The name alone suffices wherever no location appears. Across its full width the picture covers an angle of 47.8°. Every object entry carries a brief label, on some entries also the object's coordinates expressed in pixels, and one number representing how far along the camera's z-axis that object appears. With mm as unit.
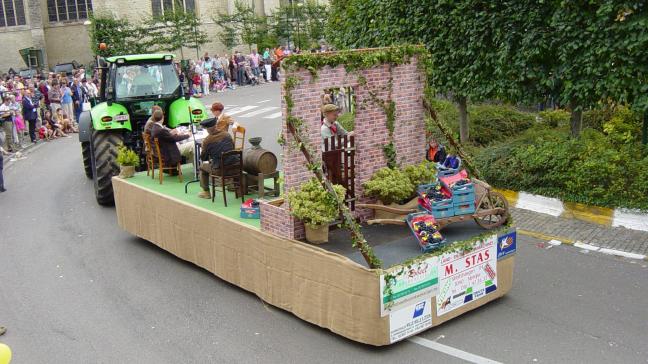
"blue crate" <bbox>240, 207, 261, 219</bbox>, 9188
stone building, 43438
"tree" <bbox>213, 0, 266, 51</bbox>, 45406
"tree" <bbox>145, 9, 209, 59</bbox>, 40281
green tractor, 14102
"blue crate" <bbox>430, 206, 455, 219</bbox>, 8320
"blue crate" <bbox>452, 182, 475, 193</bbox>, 8354
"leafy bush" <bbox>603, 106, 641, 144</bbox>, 13352
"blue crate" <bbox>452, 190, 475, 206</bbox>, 8352
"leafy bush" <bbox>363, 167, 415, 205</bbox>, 8883
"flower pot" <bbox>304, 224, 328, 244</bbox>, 8133
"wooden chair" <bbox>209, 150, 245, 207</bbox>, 10039
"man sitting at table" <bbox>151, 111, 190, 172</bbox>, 12008
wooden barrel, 10055
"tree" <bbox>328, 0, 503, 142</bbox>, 13578
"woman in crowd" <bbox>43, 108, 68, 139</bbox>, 24750
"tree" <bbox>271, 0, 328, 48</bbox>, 46312
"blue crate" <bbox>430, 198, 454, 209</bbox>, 8312
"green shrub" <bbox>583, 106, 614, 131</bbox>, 15422
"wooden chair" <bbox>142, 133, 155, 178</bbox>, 12078
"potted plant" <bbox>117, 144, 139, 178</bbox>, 12047
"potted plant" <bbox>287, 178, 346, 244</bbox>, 7941
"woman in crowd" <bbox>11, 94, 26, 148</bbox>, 21766
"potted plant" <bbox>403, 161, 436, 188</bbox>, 9227
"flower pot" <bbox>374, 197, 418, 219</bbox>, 8914
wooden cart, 8453
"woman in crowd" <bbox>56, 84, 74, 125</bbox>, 25875
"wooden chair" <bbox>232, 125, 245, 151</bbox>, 10924
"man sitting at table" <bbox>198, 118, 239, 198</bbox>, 10297
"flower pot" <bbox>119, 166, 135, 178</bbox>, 12031
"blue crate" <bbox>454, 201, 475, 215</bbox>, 8383
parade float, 7559
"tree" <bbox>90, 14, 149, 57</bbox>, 38094
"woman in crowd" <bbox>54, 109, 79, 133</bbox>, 25375
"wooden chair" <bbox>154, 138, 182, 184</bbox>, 11766
